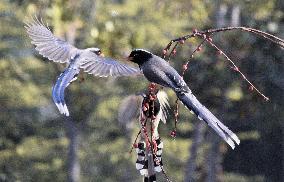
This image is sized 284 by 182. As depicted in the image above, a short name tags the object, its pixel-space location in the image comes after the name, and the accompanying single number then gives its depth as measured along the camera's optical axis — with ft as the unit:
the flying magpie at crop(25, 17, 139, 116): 21.24
